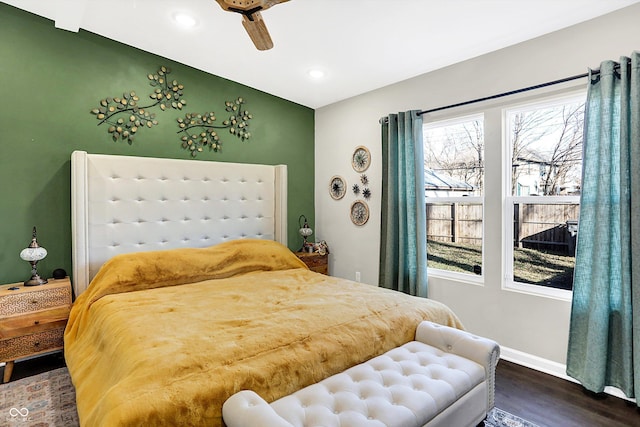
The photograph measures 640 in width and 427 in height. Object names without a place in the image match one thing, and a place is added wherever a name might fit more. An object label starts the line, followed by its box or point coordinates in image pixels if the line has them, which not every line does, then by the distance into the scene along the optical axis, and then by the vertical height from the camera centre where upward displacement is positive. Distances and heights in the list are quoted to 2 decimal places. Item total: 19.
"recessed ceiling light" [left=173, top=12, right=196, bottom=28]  2.66 +1.52
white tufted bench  1.31 -0.83
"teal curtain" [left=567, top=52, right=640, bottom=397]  2.12 -0.22
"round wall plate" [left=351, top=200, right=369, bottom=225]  3.95 -0.05
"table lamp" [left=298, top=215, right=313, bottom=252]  4.18 -0.34
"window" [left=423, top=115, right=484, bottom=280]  3.20 +0.14
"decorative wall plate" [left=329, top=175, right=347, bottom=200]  4.20 +0.26
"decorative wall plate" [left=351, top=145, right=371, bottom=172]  3.91 +0.58
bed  1.40 -0.65
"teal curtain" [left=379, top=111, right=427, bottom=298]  3.31 +0.01
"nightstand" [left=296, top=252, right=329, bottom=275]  4.05 -0.65
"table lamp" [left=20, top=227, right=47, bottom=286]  2.51 -0.36
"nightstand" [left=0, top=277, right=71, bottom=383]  2.36 -0.80
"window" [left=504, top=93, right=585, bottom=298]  2.65 +0.13
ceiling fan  1.74 +1.07
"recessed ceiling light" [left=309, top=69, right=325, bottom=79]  3.46 +1.40
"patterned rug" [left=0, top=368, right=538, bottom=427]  1.98 -1.25
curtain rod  2.41 +0.94
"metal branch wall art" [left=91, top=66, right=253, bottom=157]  3.10 +0.91
